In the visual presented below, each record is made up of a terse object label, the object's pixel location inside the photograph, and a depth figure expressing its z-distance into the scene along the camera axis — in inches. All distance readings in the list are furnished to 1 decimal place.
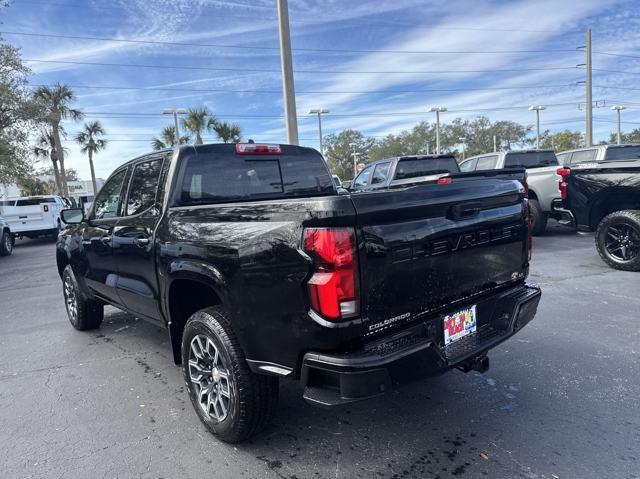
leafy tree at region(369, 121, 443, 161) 3048.7
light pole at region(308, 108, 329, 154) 1181.0
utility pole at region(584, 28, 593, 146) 914.1
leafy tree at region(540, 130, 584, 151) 2740.7
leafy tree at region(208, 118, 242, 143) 1215.6
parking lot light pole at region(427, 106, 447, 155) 1392.7
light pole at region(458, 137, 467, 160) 3070.9
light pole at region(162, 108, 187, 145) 1026.1
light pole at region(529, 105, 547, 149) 1738.7
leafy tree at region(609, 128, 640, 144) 2539.1
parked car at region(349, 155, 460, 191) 394.3
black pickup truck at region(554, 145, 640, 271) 263.9
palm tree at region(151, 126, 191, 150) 1375.5
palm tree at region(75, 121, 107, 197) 1633.9
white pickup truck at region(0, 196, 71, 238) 631.2
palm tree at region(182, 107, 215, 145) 1218.6
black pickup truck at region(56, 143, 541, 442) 86.4
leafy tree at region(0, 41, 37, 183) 772.0
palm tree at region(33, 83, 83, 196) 1248.2
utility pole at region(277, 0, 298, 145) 459.5
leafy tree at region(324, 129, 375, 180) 3334.2
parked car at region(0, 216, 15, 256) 535.7
